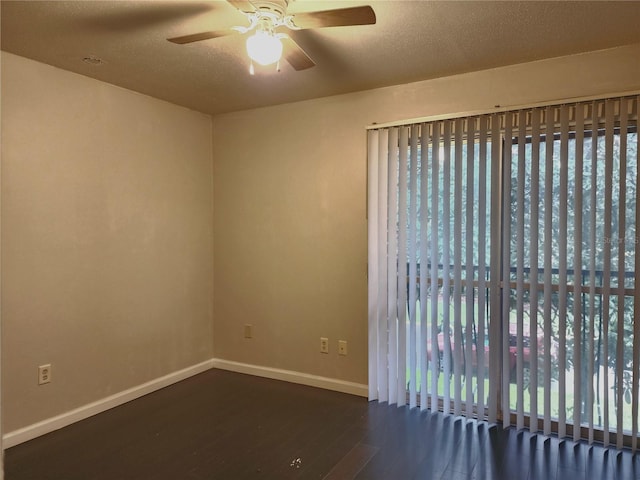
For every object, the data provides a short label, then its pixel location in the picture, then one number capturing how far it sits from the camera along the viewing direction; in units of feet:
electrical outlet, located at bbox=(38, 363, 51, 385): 9.76
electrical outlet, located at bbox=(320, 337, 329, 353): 12.49
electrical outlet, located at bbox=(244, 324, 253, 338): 13.71
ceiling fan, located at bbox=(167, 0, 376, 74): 6.27
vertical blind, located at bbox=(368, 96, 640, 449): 9.03
